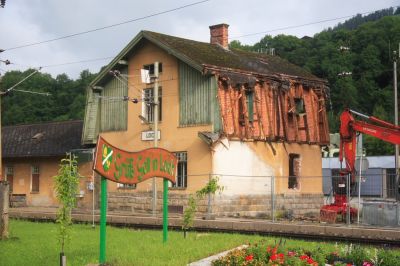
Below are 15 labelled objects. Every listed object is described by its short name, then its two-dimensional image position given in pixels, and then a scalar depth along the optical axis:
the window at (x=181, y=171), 29.81
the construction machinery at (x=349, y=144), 24.27
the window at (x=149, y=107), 31.38
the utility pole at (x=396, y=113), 34.38
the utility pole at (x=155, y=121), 27.53
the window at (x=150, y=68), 32.09
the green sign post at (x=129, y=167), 12.83
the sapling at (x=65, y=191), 12.74
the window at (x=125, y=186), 32.03
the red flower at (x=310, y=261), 10.60
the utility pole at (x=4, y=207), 18.23
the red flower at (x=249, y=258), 10.69
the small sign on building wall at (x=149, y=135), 31.07
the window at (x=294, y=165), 32.62
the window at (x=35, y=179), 38.59
